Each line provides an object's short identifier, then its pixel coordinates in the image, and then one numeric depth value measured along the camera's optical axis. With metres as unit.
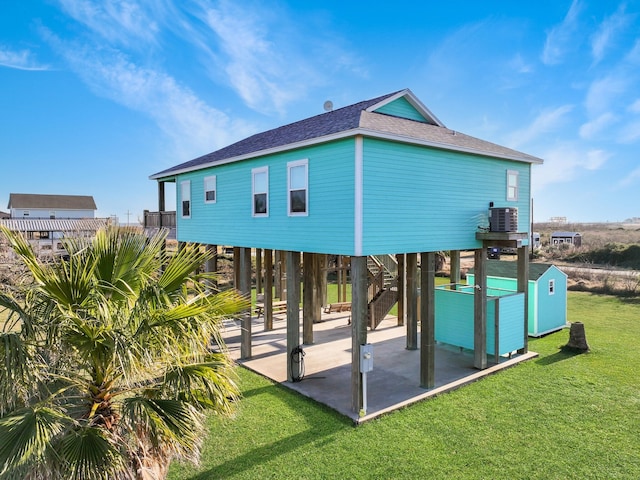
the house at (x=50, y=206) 59.88
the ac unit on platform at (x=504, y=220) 9.86
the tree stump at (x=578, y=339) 11.46
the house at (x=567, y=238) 46.22
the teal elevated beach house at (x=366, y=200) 7.63
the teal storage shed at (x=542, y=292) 13.31
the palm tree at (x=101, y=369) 3.61
